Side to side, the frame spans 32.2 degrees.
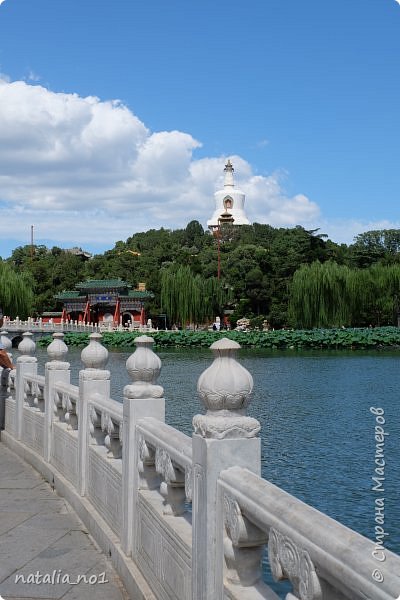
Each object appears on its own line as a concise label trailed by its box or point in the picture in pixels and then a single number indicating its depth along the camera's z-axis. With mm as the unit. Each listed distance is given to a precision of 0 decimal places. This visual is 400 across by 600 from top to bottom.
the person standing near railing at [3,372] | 8461
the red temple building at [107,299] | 56156
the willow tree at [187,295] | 50250
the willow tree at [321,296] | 39344
